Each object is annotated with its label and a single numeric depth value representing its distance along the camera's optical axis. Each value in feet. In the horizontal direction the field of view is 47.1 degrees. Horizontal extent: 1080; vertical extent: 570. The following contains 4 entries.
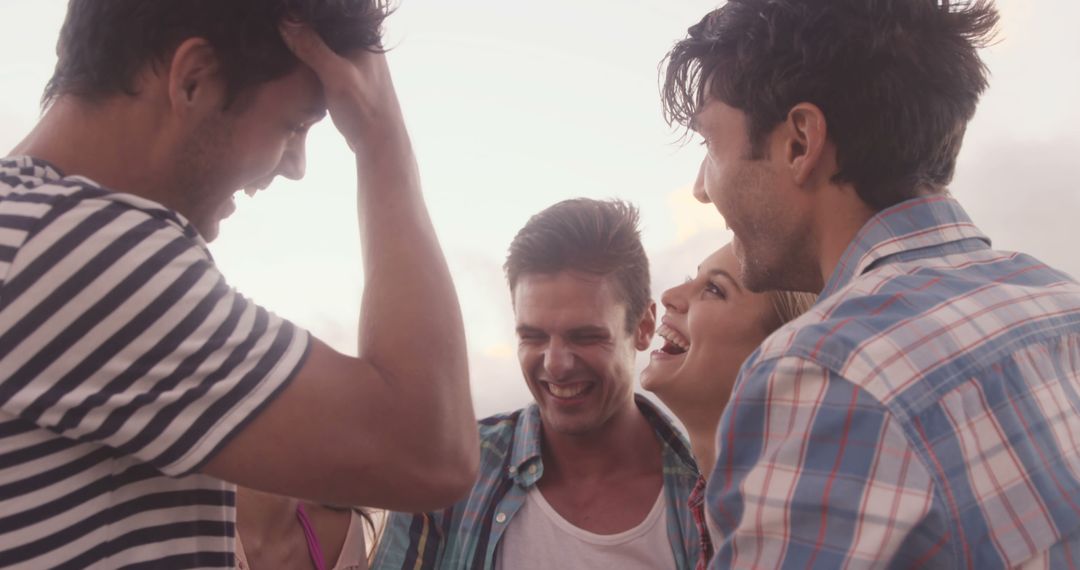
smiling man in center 4.14
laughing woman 4.18
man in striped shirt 1.95
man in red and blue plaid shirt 2.13
